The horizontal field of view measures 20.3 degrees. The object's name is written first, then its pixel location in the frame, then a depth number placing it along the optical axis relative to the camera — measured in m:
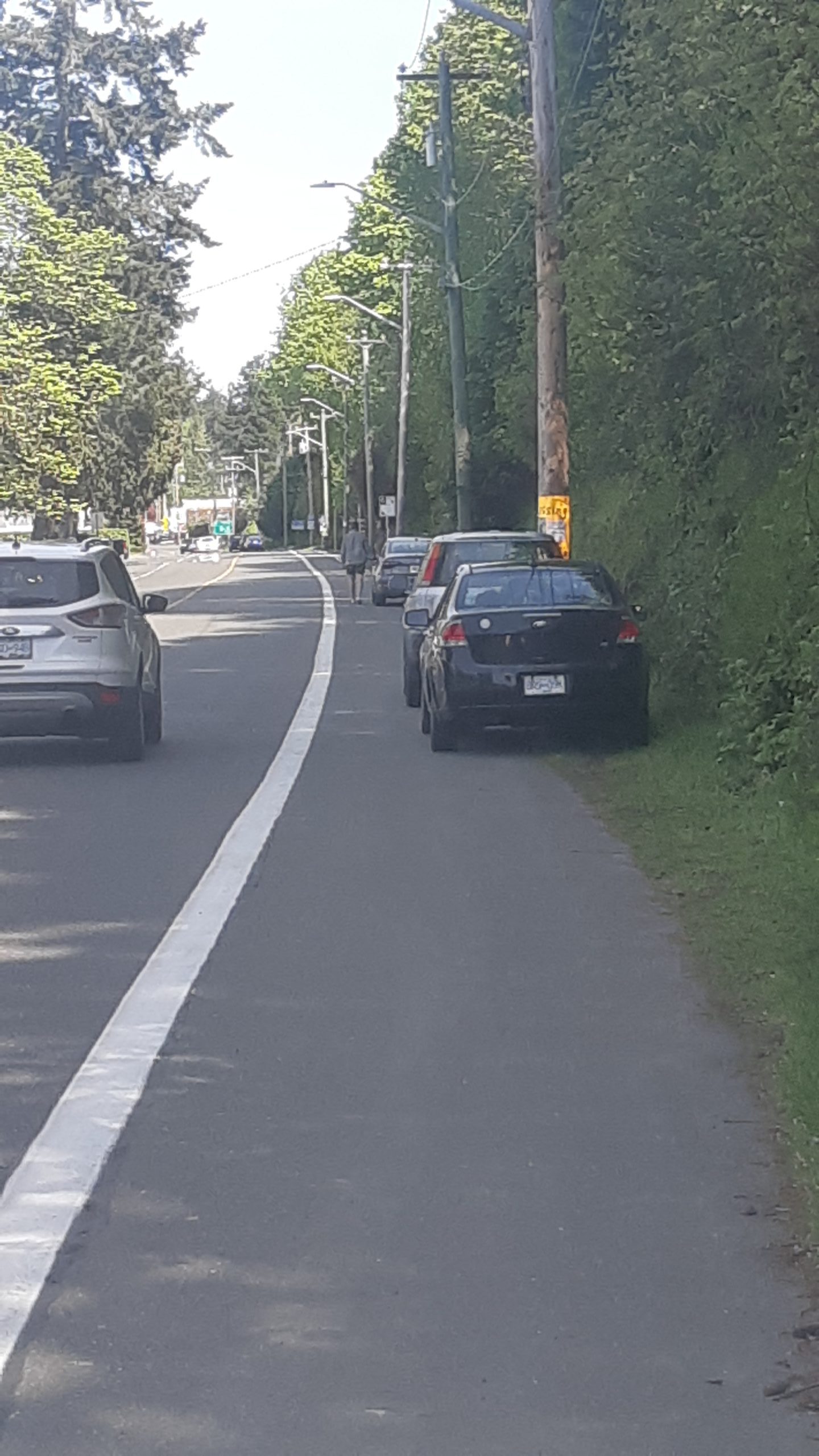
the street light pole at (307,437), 141.93
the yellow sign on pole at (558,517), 24.88
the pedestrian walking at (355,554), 49.88
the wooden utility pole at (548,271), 24.25
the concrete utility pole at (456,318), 41.34
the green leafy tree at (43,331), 69.62
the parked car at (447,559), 21.98
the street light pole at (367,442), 87.44
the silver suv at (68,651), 17.03
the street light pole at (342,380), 88.50
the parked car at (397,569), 47.84
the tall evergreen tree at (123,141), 79.88
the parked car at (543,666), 17.11
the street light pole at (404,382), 64.50
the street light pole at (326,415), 109.25
